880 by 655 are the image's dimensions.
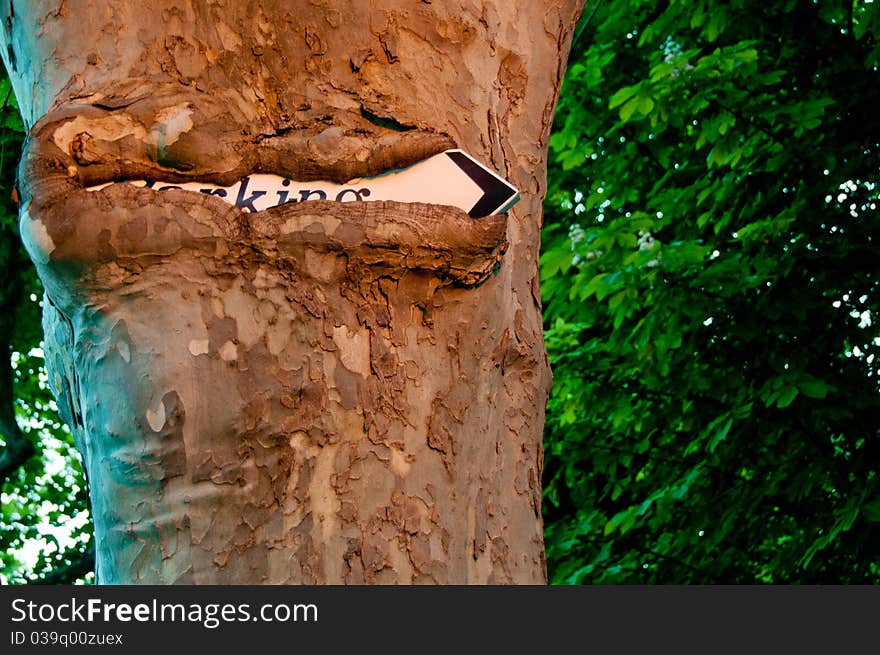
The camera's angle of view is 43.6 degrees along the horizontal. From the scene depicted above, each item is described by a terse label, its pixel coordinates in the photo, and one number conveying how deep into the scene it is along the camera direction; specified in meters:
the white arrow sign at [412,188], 1.87
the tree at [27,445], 8.24
